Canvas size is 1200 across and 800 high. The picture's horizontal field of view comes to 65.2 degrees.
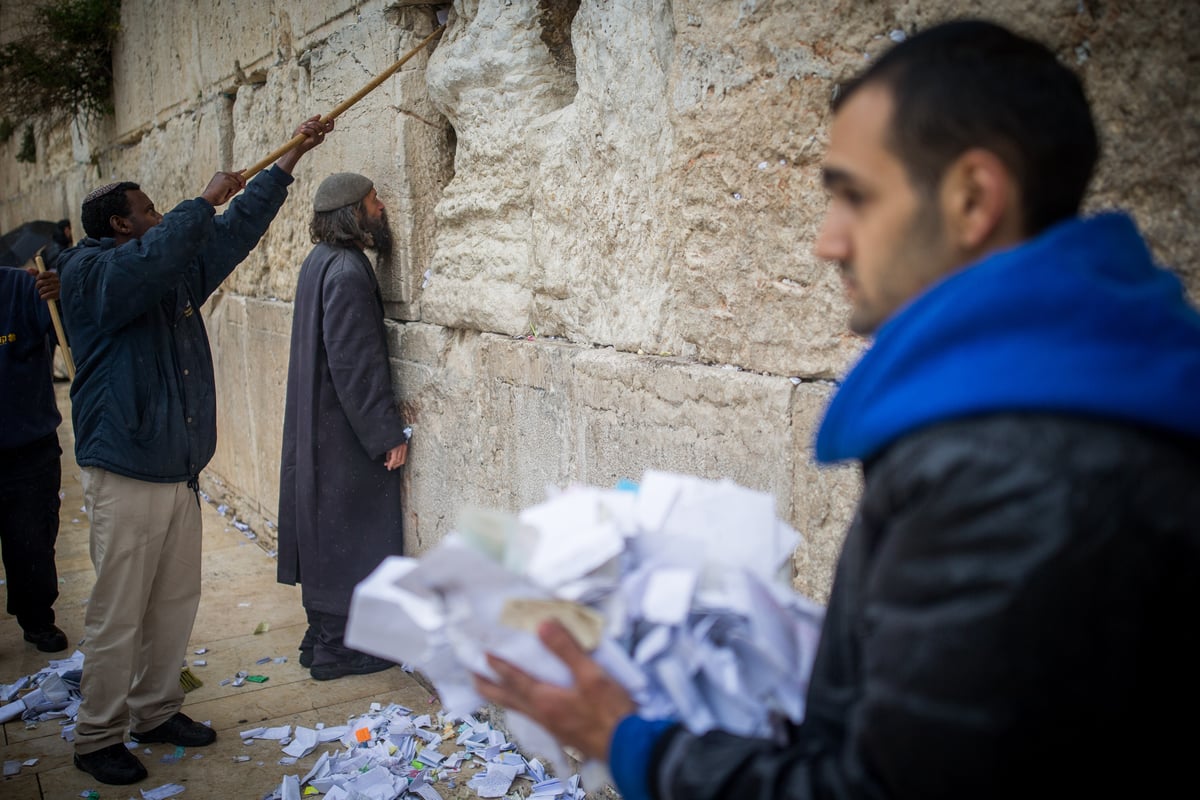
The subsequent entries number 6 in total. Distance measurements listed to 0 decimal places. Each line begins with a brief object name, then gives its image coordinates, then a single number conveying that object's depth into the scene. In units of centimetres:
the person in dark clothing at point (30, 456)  429
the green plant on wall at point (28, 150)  1176
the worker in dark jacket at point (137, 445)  325
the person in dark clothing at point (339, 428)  396
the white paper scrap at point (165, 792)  316
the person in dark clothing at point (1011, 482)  74
